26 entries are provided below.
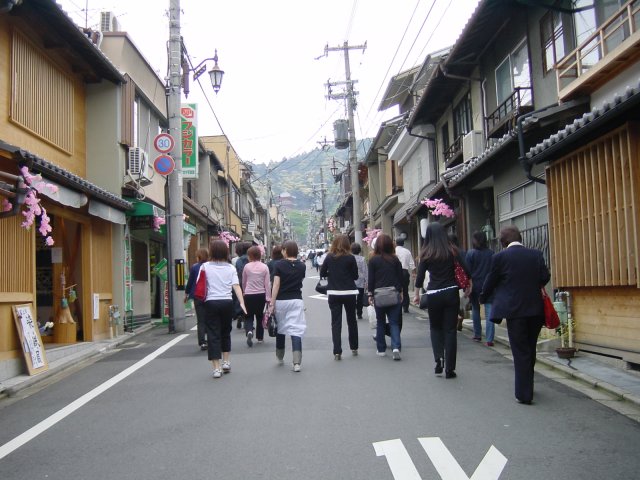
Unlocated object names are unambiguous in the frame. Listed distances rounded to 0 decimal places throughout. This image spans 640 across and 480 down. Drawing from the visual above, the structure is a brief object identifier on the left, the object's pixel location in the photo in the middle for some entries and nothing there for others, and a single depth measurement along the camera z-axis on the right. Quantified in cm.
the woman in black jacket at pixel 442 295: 754
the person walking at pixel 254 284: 1043
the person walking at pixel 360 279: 1342
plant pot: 866
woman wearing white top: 828
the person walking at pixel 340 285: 913
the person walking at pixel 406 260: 1395
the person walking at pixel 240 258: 1245
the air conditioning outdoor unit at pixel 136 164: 1458
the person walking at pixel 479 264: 1027
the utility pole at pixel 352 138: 2884
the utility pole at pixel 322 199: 6412
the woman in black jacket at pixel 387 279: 909
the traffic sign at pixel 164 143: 1450
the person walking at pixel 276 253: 1124
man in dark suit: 629
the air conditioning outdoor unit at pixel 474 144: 1567
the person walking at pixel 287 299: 868
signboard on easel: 895
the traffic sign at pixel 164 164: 1427
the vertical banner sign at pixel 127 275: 1444
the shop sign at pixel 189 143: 2017
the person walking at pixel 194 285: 1050
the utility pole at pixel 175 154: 1474
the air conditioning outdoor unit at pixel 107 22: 1631
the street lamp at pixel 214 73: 1659
